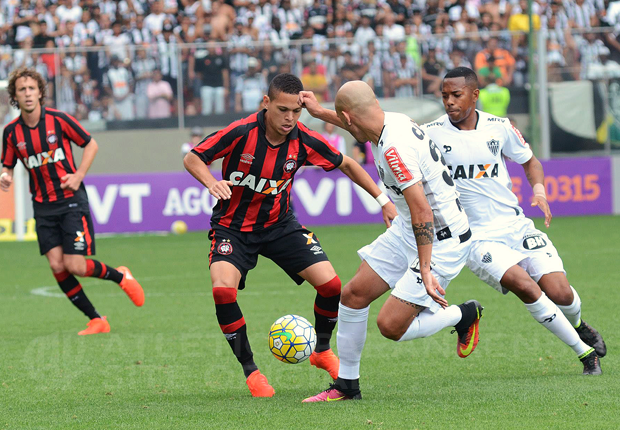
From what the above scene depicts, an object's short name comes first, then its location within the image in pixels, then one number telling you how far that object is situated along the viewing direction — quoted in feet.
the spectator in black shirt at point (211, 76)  130.01
